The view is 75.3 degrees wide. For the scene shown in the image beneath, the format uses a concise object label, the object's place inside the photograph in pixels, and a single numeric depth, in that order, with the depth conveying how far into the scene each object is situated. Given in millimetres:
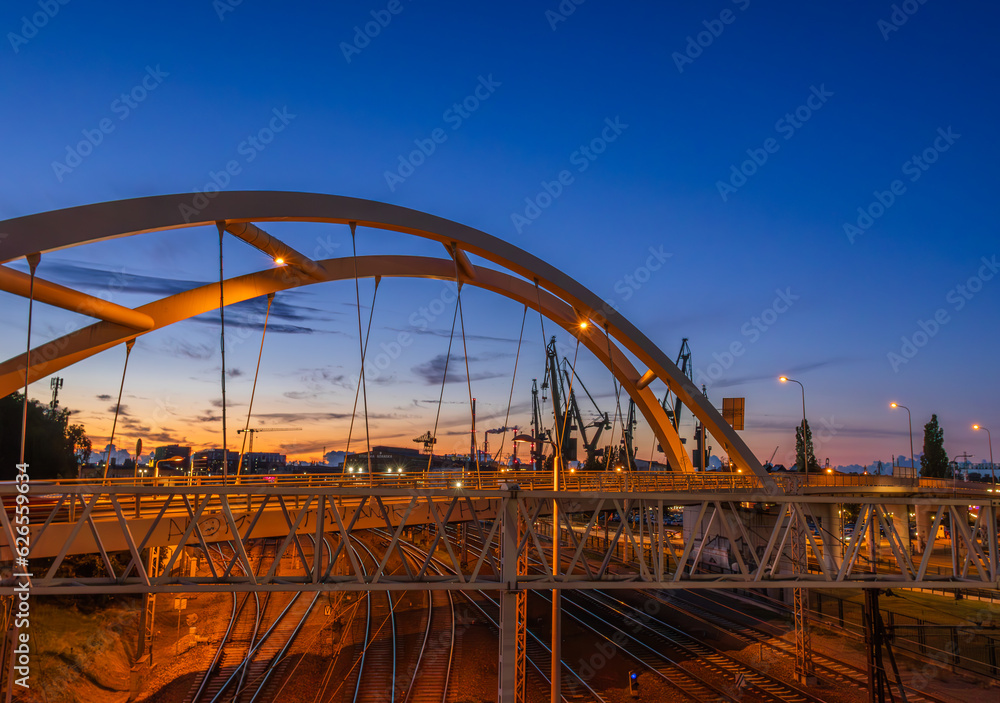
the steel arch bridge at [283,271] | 16797
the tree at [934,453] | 87500
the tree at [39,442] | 45188
